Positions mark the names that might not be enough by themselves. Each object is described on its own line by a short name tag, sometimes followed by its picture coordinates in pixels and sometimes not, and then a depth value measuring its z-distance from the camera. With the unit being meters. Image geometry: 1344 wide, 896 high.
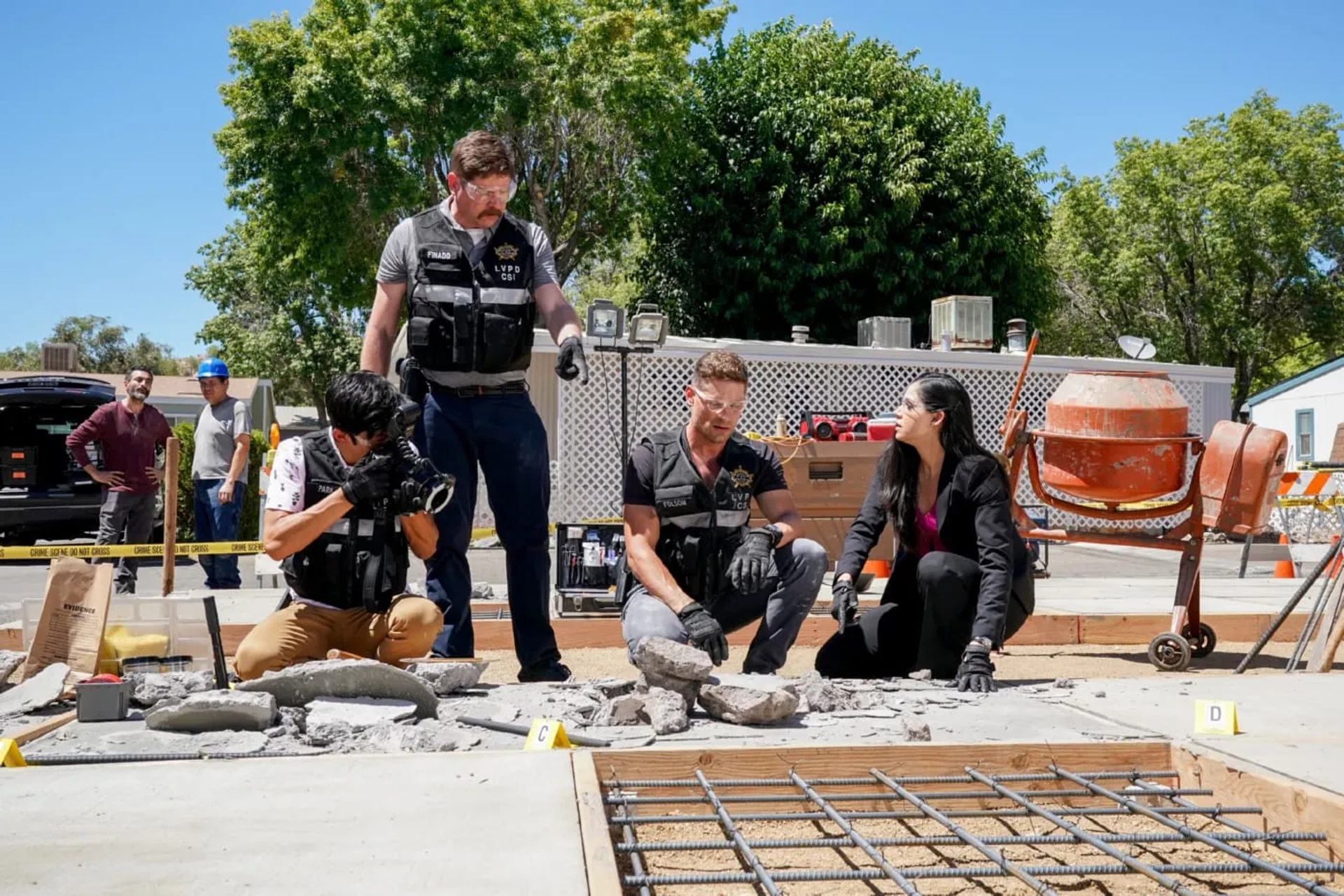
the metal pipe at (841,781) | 3.15
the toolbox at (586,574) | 7.22
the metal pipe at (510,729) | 3.38
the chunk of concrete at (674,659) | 3.72
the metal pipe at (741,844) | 2.31
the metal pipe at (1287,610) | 5.44
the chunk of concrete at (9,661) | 4.35
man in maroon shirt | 8.27
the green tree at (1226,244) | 31.42
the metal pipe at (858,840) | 2.34
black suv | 12.81
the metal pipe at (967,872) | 2.37
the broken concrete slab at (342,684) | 3.64
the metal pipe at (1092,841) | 2.35
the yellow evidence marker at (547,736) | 3.33
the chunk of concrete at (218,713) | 3.39
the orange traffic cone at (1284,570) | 9.96
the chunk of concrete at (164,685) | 3.92
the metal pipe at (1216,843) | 2.33
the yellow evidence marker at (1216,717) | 3.49
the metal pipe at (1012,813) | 2.87
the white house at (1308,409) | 23.75
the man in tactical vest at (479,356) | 4.43
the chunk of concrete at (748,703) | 3.59
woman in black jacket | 4.25
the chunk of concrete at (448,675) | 4.06
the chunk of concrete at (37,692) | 3.80
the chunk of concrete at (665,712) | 3.51
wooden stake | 5.10
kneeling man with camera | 3.89
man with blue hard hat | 8.39
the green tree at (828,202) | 22.09
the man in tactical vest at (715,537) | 4.28
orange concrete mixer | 5.73
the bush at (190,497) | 14.06
